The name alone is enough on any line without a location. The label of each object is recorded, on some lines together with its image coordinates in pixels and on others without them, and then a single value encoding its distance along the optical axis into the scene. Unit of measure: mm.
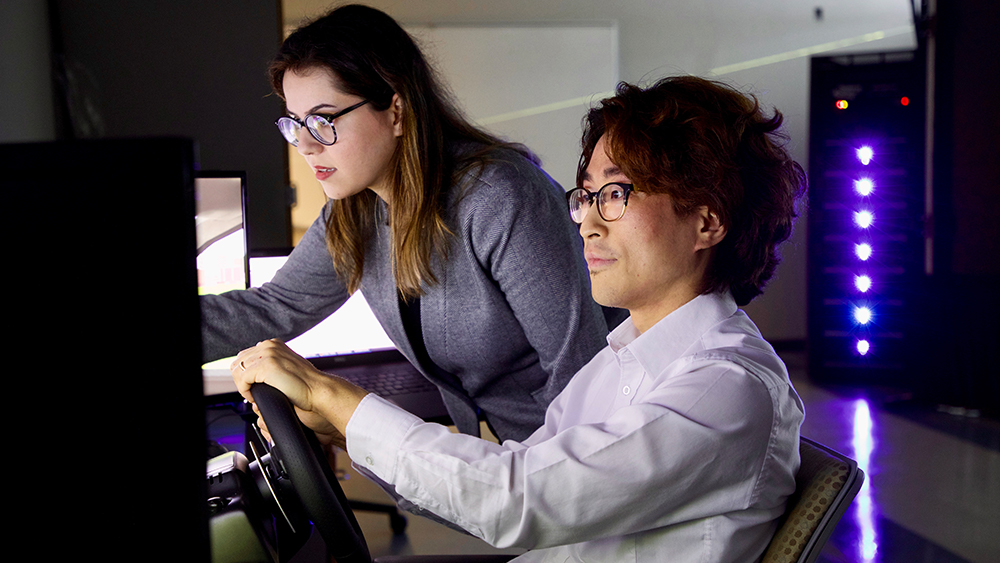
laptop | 1768
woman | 1283
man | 745
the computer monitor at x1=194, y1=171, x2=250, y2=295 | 1771
